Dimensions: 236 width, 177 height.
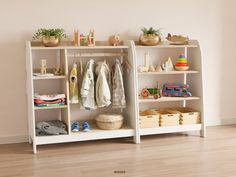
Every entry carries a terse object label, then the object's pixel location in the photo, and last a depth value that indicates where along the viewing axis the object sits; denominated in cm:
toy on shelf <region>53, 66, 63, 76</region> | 388
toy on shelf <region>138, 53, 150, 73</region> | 415
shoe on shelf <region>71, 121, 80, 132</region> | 391
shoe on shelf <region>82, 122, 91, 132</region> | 391
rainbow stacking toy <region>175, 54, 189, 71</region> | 424
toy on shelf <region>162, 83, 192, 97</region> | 427
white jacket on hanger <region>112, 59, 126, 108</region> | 396
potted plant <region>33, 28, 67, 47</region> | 377
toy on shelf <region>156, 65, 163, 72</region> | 420
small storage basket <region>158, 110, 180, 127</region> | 414
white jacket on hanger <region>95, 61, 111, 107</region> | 386
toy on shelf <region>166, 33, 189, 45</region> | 426
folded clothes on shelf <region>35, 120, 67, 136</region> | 377
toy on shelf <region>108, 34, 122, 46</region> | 404
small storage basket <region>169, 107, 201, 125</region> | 421
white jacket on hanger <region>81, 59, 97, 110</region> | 380
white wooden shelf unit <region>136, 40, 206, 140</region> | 416
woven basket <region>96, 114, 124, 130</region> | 394
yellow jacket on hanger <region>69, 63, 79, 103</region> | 377
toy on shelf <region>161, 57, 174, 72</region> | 429
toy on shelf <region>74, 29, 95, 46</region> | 391
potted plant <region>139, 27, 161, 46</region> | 411
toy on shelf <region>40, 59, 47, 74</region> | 384
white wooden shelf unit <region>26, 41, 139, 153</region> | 375
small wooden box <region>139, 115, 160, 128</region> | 406
